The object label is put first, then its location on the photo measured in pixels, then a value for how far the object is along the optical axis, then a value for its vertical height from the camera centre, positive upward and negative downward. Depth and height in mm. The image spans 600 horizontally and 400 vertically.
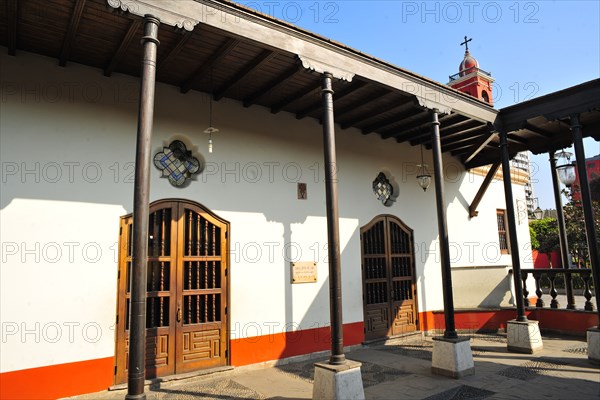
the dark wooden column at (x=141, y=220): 3766 +501
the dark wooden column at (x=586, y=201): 6527 +971
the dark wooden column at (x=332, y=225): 5074 +539
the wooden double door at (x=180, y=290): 5914 -288
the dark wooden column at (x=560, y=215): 9484 +1049
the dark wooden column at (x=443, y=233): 6438 +501
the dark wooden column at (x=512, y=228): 7719 +643
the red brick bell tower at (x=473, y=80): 19844 +9029
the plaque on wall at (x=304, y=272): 7535 -73
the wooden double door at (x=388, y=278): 8625 -271
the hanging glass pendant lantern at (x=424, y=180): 9516 +1959
